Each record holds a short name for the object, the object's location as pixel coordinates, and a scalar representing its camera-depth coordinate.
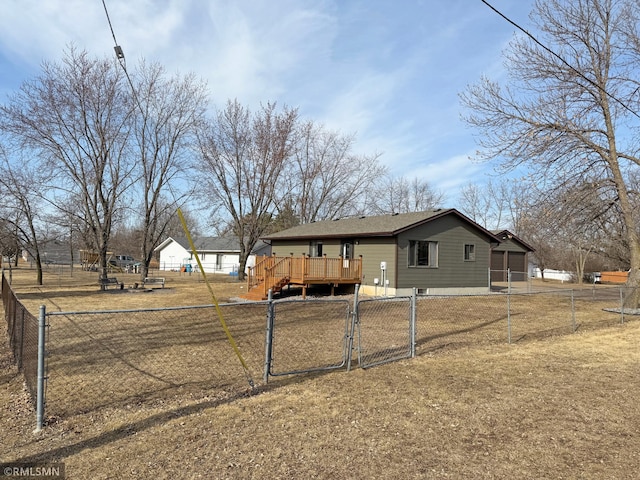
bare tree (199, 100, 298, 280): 31.45
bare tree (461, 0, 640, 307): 14.83
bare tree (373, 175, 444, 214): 49.88
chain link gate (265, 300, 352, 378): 6.80
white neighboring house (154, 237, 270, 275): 47.06
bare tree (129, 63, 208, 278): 26.75
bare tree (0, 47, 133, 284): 22.05
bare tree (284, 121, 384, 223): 38.06
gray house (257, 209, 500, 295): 19.08
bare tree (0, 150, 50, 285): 24.08
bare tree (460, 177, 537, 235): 14.95
